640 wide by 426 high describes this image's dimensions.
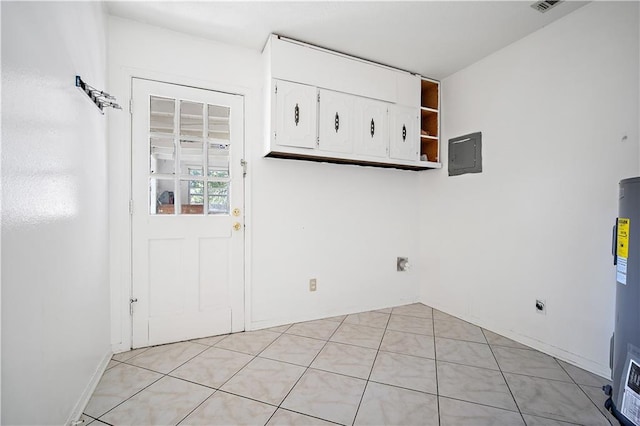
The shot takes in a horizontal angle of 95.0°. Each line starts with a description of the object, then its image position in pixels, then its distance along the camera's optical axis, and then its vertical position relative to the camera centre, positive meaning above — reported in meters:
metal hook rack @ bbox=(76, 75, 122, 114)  1.52 +0.67
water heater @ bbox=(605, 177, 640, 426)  1.24 -0.45
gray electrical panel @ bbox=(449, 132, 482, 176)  2.78 +0.57
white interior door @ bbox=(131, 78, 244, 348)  2.26 -0.03
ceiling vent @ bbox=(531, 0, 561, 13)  1.99 +1.43
